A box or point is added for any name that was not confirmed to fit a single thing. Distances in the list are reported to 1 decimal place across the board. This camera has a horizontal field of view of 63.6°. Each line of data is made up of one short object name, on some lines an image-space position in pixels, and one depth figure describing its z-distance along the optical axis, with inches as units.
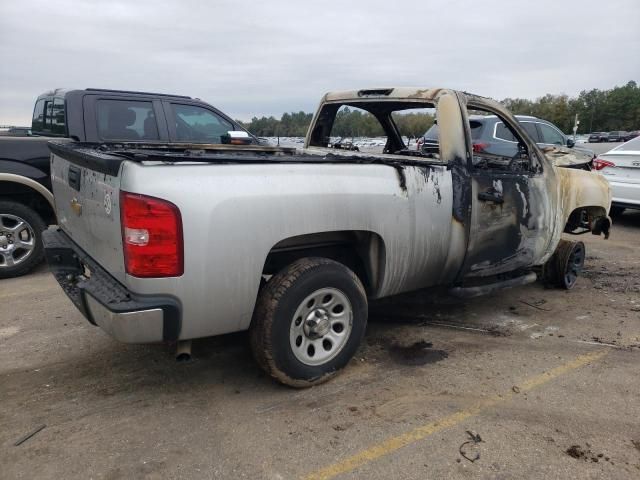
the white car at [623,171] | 321.4
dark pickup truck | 215.5
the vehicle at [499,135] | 162.7
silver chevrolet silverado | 99.6
